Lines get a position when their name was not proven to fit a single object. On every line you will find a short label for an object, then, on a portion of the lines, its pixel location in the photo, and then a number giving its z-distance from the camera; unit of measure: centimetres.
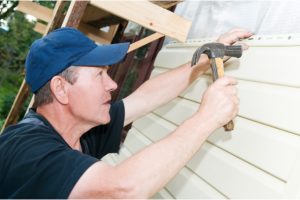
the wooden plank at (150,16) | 256
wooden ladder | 261
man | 163
